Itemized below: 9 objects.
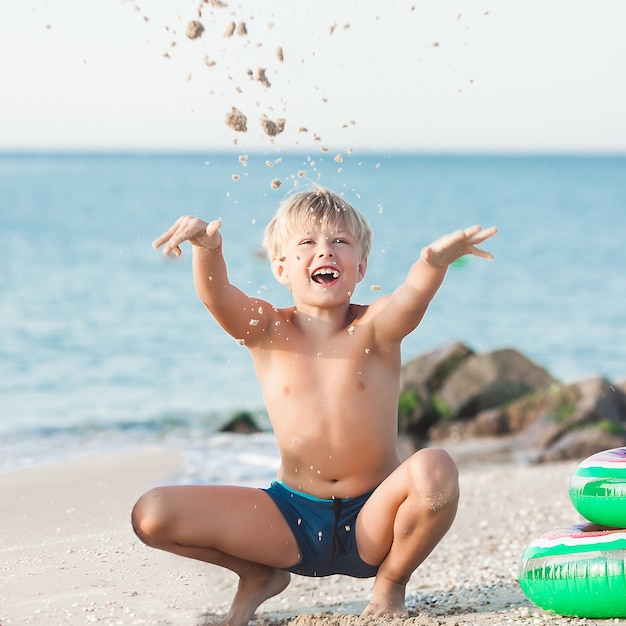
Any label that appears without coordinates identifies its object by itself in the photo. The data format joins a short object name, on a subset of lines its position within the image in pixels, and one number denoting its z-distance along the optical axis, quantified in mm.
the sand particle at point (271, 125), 7508
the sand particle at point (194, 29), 7219
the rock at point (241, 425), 19375
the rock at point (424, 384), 20234
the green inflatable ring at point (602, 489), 7176
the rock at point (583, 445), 17406
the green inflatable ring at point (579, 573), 6891
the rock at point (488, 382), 20609
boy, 7008
